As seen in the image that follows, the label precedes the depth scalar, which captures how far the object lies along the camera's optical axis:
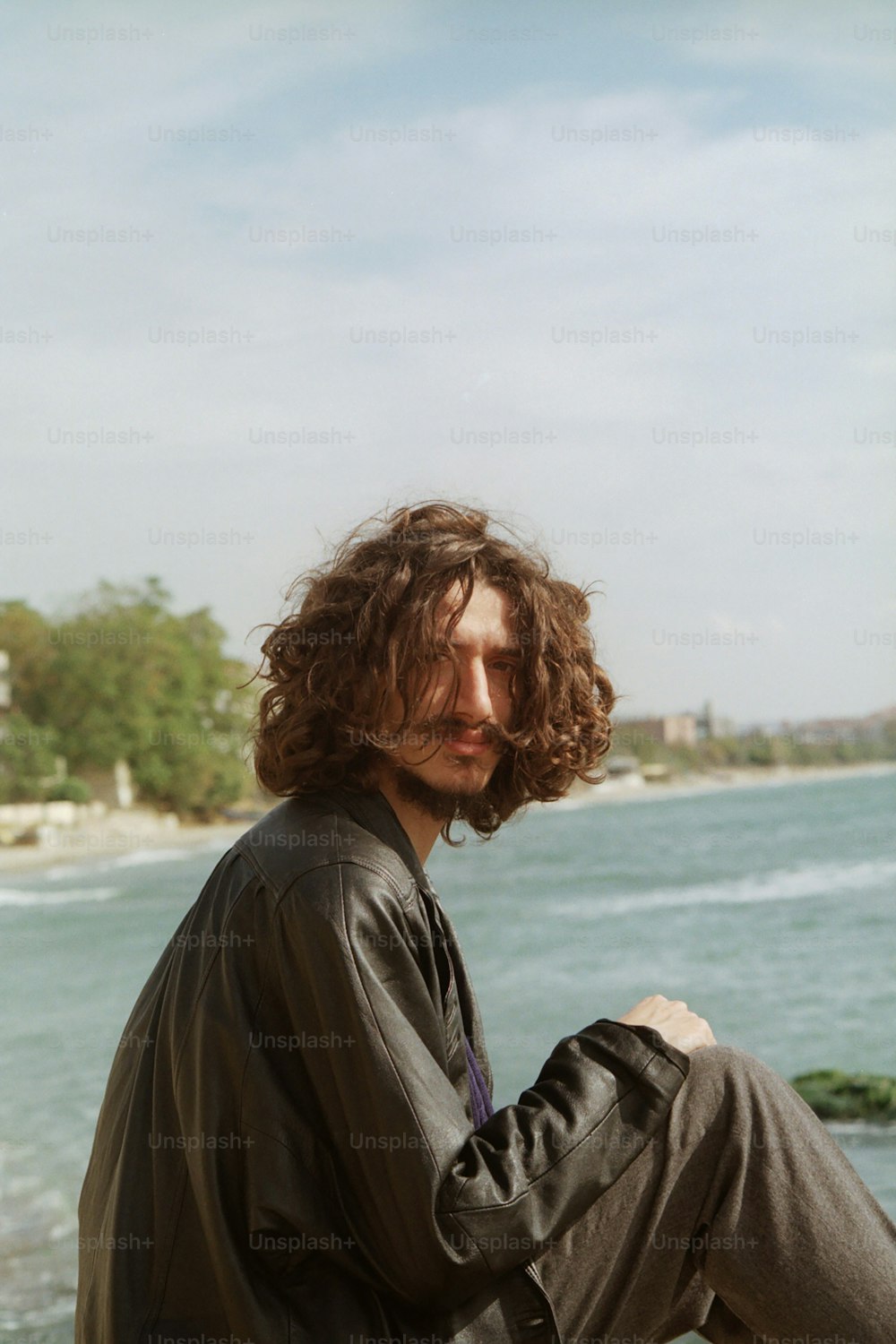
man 1.80
